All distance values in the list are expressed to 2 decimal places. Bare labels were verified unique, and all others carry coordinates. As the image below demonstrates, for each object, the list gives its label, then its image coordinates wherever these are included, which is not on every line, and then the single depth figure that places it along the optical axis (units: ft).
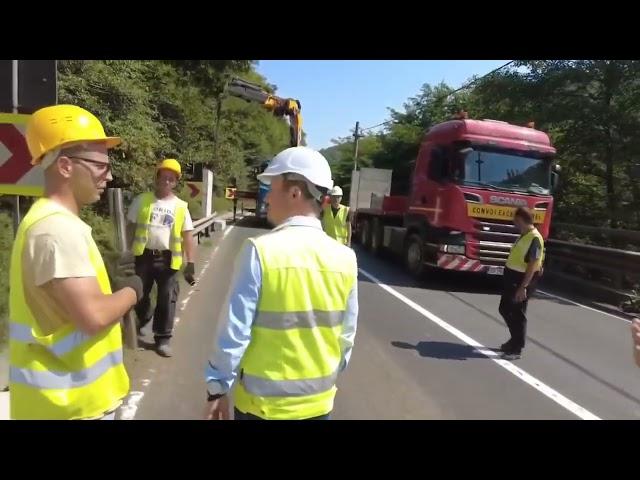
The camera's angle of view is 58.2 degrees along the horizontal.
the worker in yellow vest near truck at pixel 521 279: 21.79
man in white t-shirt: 18.90
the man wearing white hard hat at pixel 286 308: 7.16
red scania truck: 36.09
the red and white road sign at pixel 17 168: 12.42
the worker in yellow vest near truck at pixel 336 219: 31.30
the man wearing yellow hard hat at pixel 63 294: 6.40
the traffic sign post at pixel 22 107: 12.41
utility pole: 152.03
